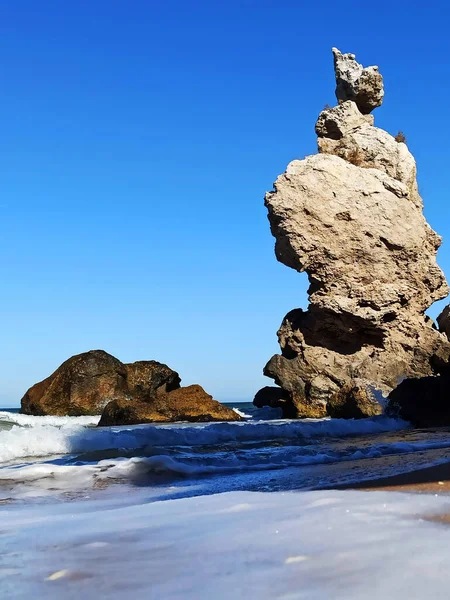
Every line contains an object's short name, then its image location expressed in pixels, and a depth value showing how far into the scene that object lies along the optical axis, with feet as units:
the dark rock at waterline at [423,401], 52.42
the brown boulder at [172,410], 61.00
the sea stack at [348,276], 79.51
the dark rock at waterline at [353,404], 61.92
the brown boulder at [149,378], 78.79
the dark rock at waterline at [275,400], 79.23
